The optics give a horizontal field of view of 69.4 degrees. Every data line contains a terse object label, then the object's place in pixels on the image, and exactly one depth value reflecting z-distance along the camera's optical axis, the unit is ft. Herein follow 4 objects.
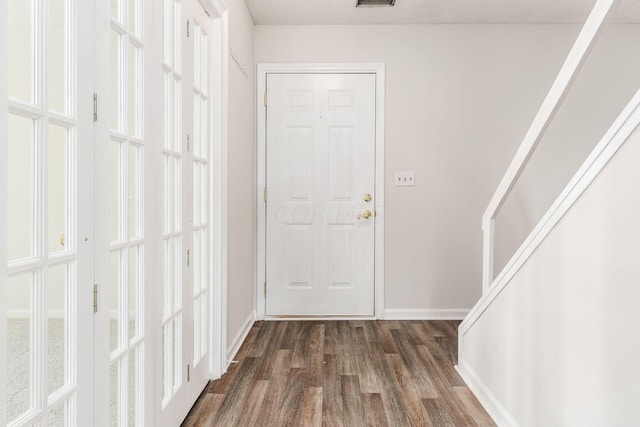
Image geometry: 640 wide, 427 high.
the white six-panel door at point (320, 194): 12.42
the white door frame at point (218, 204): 8.36
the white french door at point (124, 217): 4.36
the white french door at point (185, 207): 6.16
